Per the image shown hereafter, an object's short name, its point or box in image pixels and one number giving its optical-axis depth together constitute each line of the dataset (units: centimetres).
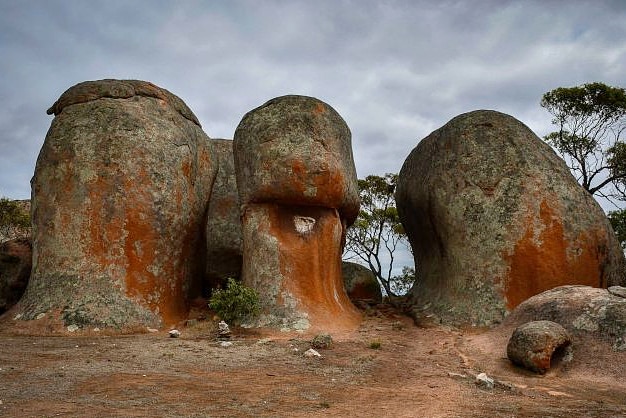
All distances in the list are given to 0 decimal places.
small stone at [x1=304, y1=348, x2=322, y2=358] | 906
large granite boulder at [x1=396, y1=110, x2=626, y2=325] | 1257
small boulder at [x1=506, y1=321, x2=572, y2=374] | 868
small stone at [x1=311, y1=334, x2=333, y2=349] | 975
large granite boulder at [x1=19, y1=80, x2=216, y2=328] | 1130
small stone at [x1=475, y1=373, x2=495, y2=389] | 748
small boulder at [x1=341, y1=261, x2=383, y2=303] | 1856
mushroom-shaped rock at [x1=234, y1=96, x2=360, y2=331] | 1208
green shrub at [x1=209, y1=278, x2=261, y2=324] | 1156
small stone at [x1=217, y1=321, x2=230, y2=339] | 1072
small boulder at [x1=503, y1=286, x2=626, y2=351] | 902
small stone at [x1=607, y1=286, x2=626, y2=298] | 968
